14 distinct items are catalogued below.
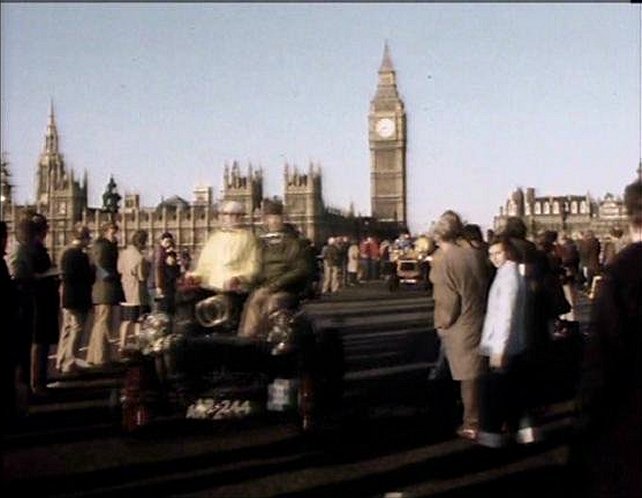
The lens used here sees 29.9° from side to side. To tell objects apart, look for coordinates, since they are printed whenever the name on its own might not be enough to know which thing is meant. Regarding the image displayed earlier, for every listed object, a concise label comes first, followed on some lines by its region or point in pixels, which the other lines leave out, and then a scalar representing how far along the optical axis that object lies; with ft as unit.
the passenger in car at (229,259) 27.32
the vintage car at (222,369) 25.88
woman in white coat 24.85
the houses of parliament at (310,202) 319.06
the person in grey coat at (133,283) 44.11
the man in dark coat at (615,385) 12.70
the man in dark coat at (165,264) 46.93
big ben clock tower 409.04
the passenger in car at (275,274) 26.66
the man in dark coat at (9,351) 16.66
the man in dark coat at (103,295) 40.60
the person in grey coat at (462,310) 26.13
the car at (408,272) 112.37
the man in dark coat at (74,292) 37.11
